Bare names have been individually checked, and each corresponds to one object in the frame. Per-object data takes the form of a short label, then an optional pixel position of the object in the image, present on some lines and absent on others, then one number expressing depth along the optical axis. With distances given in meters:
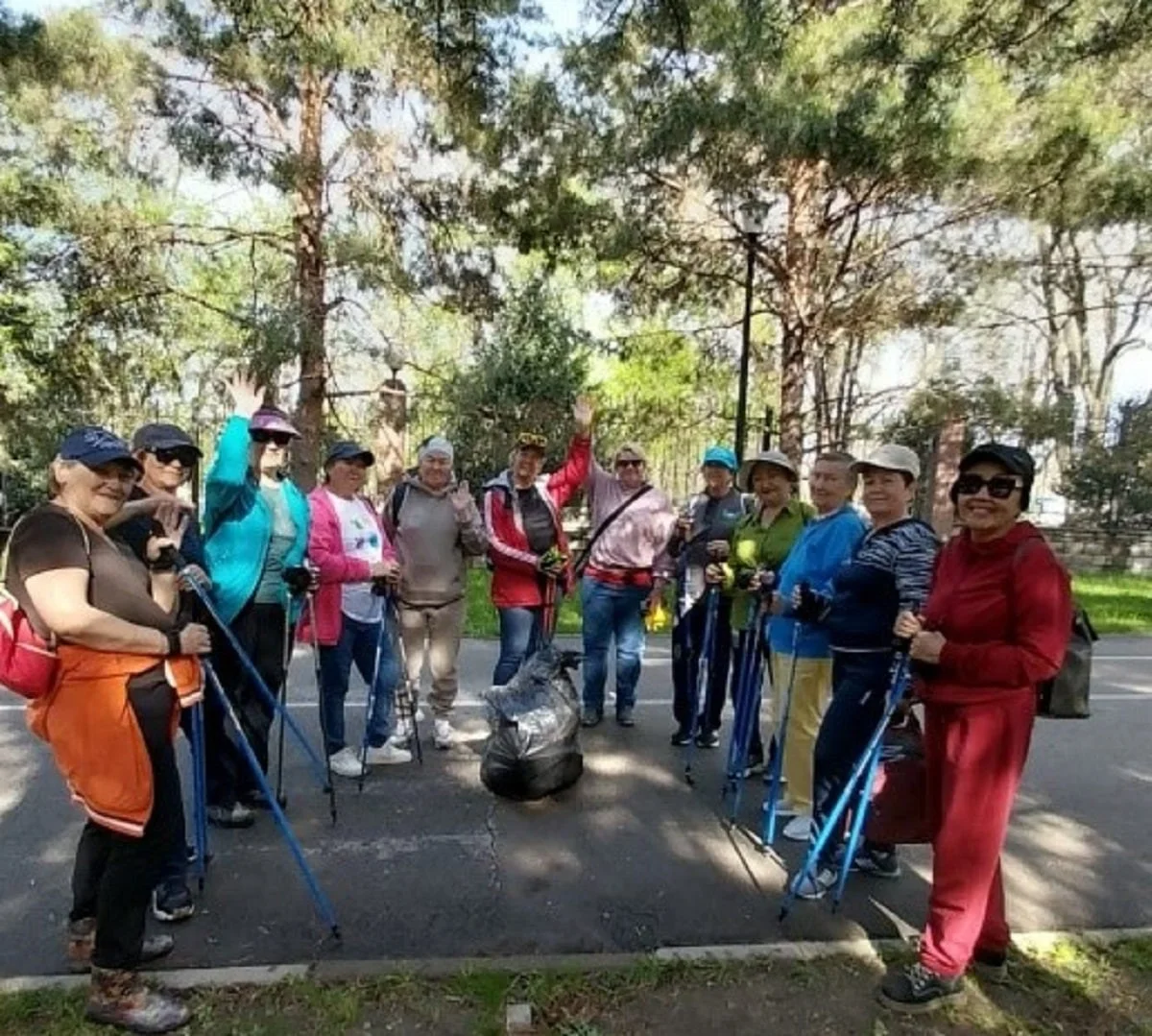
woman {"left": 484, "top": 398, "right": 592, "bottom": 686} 5.01
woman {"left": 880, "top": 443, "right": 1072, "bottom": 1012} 2.63
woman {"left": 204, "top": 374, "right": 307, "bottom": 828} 3.57
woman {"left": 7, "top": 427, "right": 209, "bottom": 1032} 2.40
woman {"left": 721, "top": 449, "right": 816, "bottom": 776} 4.29
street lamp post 10.77
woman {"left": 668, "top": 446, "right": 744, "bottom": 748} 5.08
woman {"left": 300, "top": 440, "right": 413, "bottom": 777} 4.33
